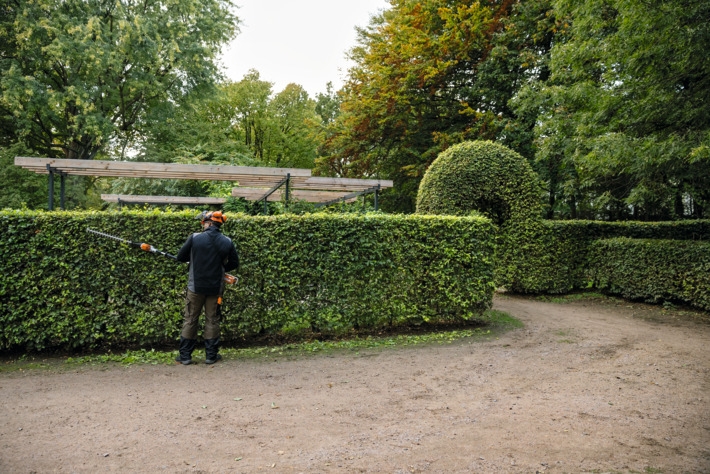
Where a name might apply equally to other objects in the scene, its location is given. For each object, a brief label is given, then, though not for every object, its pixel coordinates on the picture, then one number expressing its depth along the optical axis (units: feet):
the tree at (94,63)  53.67
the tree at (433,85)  55.83
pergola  28.49
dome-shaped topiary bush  36.55
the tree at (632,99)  26.73
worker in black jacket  19.21
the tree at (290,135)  107.76
